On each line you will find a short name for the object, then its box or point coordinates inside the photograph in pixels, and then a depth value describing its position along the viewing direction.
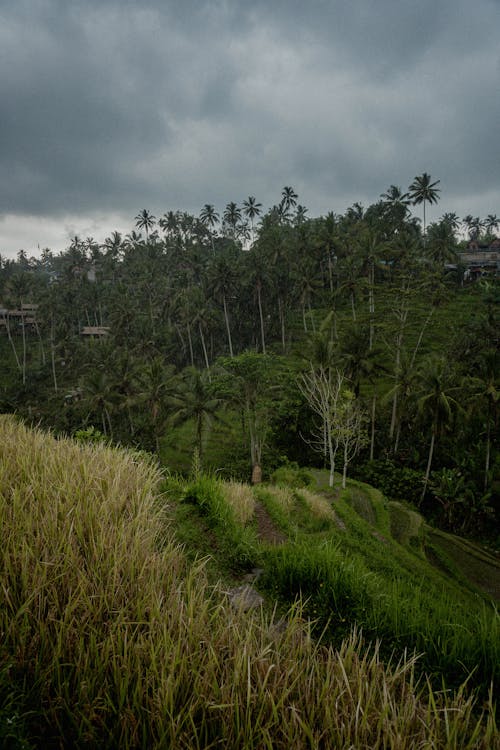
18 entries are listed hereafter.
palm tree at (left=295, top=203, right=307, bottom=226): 103.88
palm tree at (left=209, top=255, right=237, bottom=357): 55.34
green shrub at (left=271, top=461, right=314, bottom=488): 26.07
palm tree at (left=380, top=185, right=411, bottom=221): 78.19
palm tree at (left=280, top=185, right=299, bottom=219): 100.12
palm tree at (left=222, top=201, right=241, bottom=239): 96.00
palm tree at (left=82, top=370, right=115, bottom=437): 36.62
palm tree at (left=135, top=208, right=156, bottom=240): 99.62
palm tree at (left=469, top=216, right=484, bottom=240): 119.22
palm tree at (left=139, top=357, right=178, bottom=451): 36.28
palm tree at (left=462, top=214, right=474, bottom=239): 122.81
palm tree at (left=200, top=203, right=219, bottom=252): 92.12
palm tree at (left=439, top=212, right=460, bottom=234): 100.00
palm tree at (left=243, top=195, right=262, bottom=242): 99.00
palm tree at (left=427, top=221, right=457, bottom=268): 63.03
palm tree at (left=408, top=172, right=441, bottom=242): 71.19
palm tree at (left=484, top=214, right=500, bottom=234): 120.44
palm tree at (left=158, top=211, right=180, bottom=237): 96.75
